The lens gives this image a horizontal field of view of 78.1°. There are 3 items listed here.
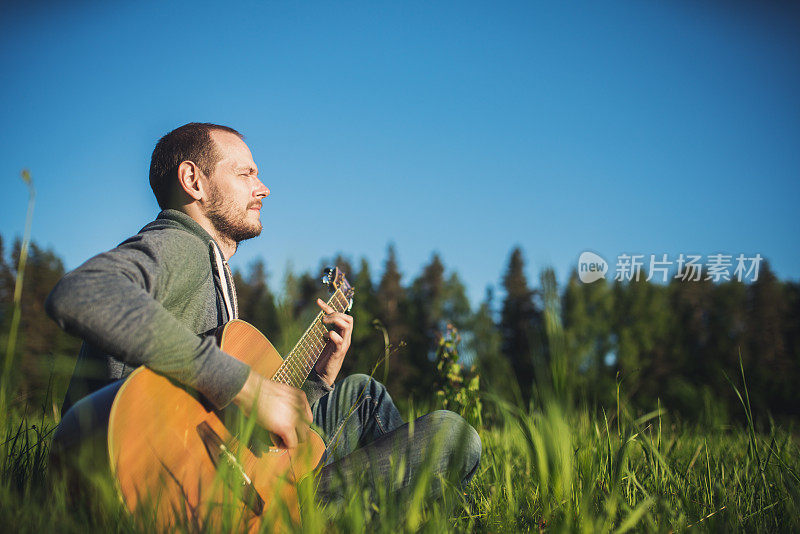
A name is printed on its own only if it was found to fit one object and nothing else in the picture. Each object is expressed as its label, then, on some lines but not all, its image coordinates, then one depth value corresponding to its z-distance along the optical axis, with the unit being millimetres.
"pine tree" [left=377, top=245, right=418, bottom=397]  36250
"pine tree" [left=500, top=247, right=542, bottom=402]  32844
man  1575
